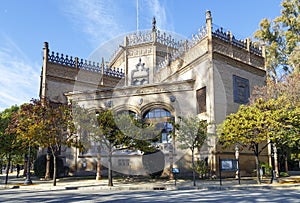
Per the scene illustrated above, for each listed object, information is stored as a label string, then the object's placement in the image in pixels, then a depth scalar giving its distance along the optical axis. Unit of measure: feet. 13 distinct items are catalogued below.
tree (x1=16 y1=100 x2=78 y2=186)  58.85
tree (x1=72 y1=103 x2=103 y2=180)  57.28
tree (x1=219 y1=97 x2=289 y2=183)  53.56
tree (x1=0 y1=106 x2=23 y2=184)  71.51
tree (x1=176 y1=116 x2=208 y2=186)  58.75
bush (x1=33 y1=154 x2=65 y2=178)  77.87
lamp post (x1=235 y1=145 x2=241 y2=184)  70.40
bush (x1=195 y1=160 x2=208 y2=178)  64.90
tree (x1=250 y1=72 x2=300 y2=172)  58.69
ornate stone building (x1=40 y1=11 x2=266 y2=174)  72.18
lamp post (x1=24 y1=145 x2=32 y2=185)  63.31
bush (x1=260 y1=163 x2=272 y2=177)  72.54
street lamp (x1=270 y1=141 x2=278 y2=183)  56.36
